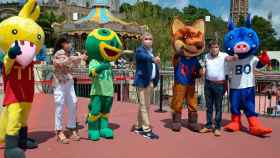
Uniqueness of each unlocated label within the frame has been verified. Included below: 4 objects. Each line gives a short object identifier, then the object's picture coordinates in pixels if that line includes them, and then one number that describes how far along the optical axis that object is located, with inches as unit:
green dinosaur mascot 185.9
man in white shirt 203.4
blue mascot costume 204.1
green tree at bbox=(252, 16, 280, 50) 1926.4
